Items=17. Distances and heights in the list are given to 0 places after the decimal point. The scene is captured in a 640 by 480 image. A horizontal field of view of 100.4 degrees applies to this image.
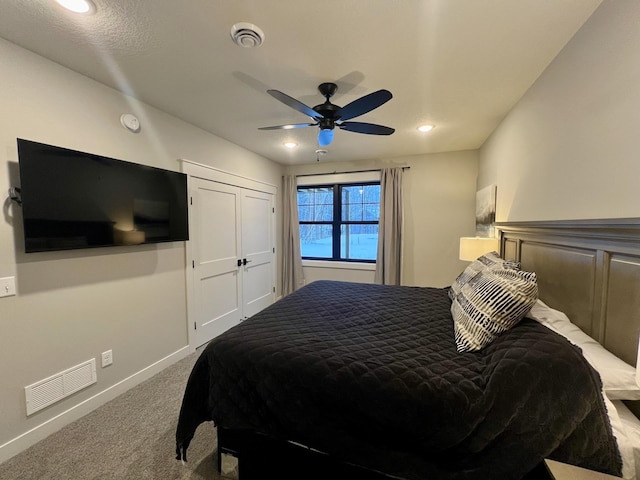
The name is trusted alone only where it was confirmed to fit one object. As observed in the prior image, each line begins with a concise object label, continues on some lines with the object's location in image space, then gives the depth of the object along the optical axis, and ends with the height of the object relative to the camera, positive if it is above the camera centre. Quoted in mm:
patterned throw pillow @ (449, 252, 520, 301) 1963 -349
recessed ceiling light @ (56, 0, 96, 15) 1334 +1106
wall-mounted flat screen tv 1676 +171
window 4695 +46
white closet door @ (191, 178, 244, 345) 3105 -437
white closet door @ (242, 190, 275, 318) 3979 -439
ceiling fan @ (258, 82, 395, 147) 1787 +839
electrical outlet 2178 -1115
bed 1040 -729
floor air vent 1771 -1160
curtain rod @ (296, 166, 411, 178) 4421 +893
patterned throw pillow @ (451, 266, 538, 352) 1352 -440
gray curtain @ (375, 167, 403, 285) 4246 -5
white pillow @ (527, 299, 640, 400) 1017 -564
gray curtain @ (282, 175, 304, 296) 4867 -268
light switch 1633 -396
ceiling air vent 1472 +1073
